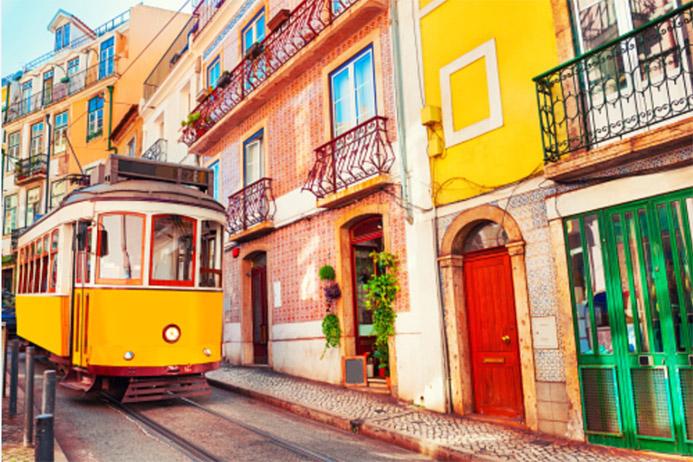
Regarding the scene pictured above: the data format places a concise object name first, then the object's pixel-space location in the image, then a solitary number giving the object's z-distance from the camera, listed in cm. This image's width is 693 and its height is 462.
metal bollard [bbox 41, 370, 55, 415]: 468
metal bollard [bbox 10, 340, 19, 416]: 737
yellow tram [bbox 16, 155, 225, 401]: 770
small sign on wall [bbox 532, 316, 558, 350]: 664
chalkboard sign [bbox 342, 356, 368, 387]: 971
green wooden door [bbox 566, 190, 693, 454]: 551
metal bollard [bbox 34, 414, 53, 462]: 341
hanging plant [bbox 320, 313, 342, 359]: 1025
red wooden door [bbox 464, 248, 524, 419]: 735
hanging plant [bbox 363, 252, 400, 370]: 911
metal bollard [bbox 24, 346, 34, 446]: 582
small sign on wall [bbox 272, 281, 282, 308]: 1219
